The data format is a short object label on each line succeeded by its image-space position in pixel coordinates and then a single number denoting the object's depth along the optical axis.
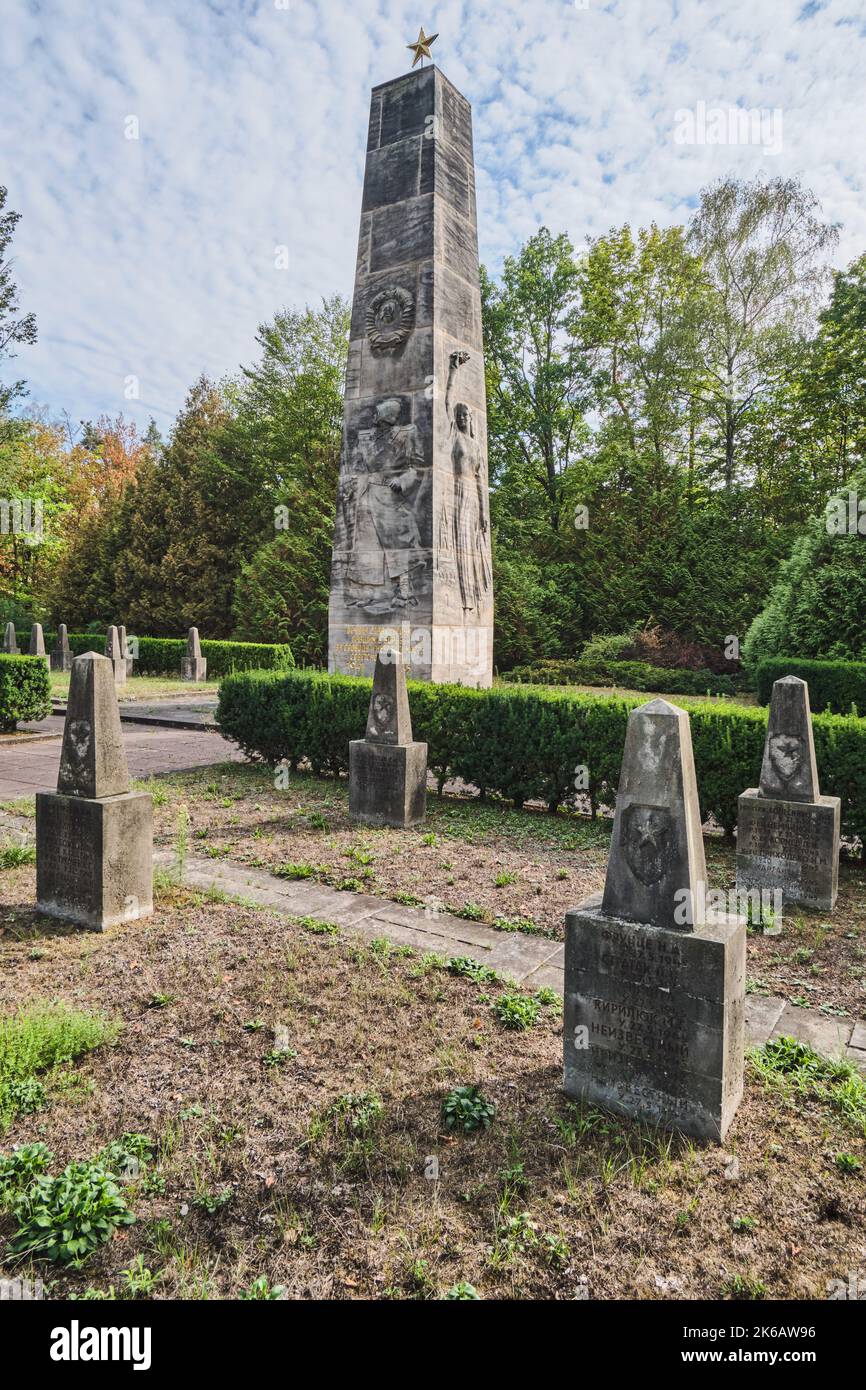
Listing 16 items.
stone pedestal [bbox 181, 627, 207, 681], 24.95
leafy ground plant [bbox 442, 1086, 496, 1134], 2.93
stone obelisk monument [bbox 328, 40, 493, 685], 11.98
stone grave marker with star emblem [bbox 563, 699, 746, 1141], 2.82
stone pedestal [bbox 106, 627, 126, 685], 22.81
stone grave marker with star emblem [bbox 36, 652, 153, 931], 4.84
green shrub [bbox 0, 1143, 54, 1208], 2.57
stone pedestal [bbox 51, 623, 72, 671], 26.88
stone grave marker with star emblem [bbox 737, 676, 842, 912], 5.42
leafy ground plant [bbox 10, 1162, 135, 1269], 2.33
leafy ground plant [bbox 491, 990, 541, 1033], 3.70
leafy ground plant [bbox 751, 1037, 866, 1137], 3.03
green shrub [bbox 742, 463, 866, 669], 14.73
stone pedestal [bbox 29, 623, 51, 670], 24.73
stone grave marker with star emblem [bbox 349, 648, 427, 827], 7.45
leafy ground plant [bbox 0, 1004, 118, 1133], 3.06
